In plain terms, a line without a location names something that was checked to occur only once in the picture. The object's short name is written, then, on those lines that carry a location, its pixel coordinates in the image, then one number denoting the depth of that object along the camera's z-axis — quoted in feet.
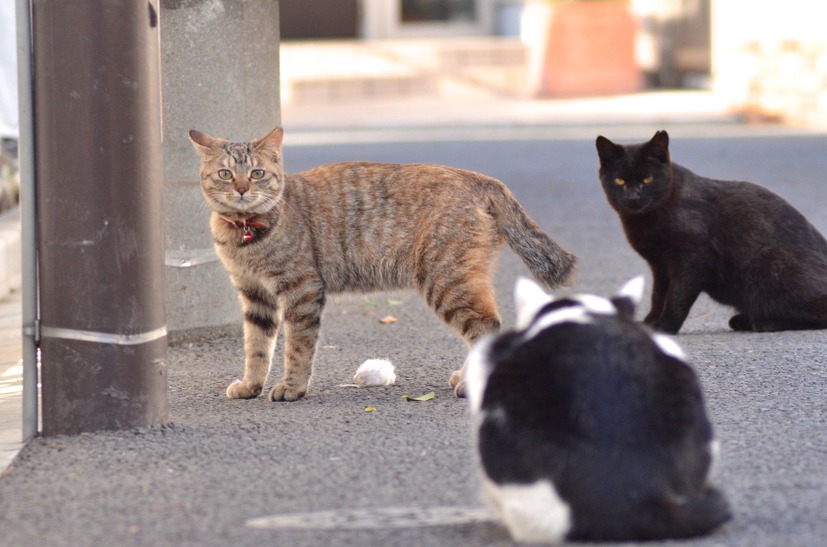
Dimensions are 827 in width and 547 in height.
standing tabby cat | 31.12
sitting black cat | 36.86
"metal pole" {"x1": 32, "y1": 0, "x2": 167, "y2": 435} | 26.23
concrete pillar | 37.91
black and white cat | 19.21
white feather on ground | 32.58
